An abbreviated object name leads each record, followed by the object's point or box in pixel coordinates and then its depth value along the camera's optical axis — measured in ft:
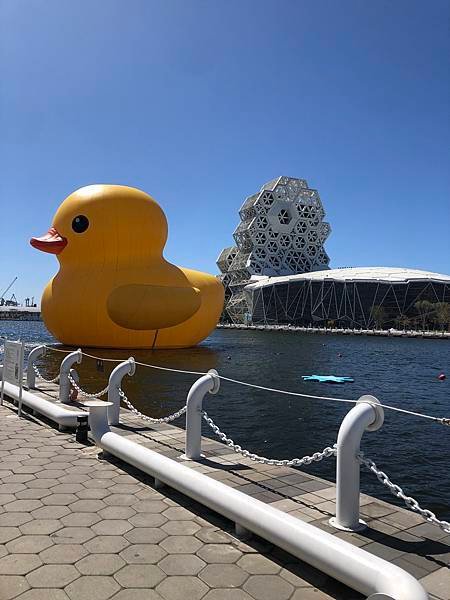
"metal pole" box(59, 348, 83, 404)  31.09
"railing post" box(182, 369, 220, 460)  19.38
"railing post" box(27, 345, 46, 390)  35.50
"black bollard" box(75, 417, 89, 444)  22.88
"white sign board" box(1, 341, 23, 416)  29.63
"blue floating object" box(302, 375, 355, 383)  64.23
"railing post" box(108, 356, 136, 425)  25.18
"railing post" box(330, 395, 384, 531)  13.48
